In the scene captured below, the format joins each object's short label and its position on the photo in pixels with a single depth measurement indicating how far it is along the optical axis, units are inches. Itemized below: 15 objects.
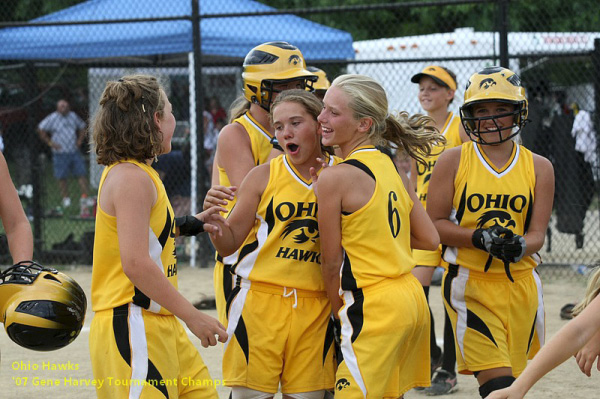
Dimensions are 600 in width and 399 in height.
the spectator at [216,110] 1304.1
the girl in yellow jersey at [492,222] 344.2
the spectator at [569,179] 832.3
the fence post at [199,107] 849.5
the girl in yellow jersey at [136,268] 264.8
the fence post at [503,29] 741.9
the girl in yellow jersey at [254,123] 367.6
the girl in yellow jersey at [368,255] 286.7
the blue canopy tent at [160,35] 957.8
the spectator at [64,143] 1226.3
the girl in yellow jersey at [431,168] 456.8
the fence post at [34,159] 921.5
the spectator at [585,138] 867.4
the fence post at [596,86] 753.6
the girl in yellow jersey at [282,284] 307.7
